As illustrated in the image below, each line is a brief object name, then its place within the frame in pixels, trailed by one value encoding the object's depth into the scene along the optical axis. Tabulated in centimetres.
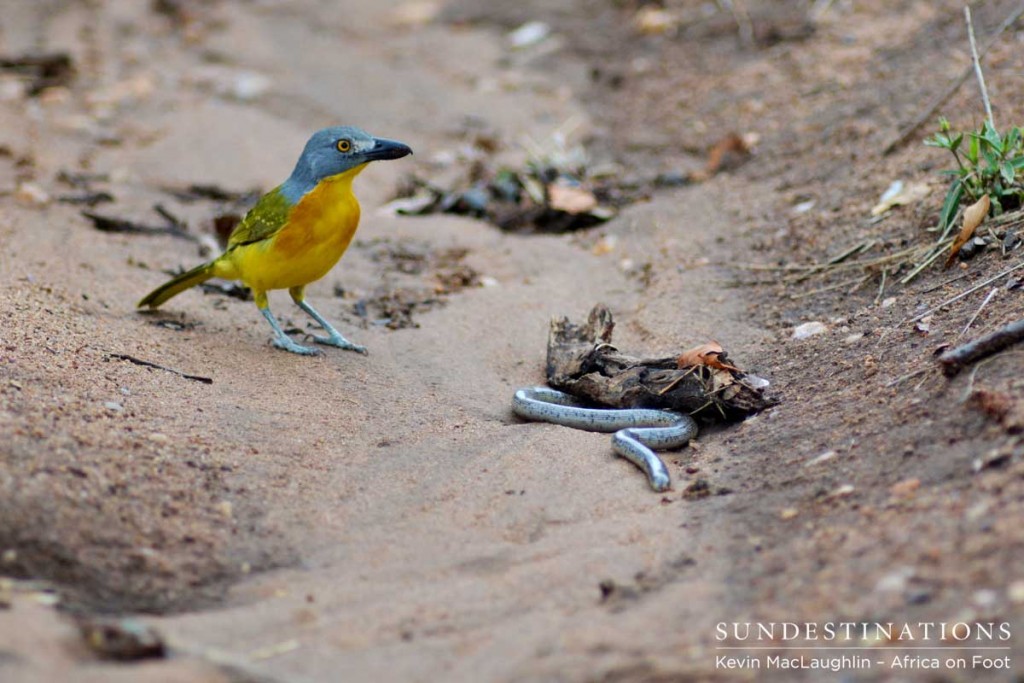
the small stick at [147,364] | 894
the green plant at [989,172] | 905
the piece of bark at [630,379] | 824
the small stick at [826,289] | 993
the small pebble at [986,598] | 468
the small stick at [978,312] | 769
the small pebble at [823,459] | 690
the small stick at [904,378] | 745
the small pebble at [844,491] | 628
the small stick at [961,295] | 817
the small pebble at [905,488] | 595
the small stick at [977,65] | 1012
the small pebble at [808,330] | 930
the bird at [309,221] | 1009
